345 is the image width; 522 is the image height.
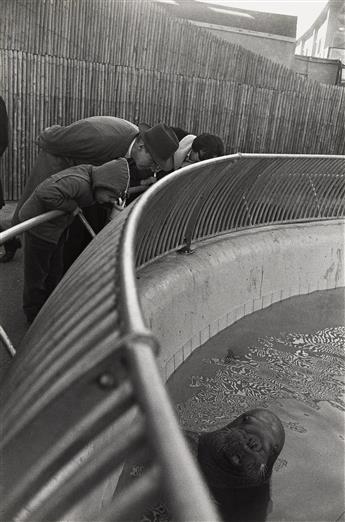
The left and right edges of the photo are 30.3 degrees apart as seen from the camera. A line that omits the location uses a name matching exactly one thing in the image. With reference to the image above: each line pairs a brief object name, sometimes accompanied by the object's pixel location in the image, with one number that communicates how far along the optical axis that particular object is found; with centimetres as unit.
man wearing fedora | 562
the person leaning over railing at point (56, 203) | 470
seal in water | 490
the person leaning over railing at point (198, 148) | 711
